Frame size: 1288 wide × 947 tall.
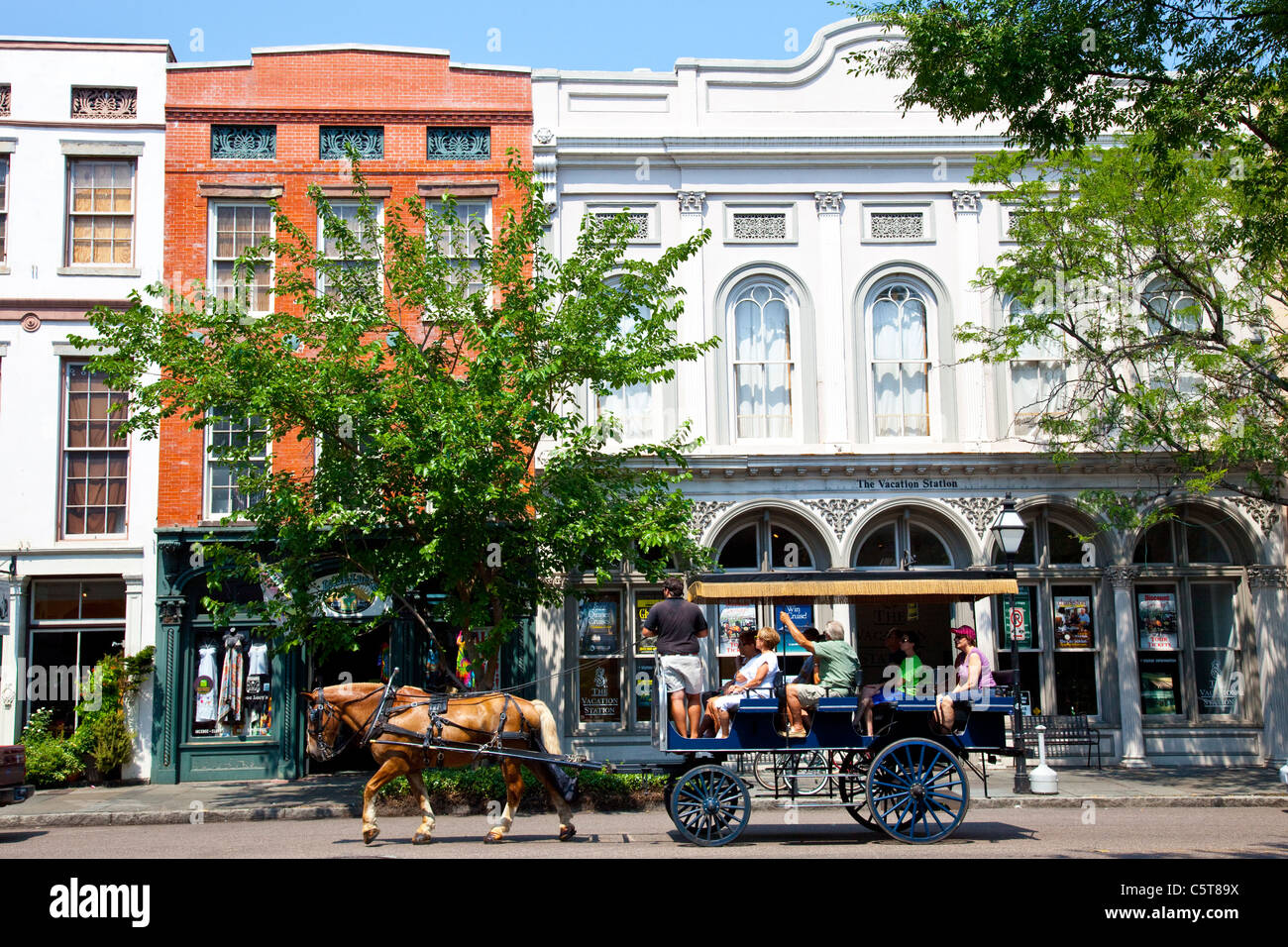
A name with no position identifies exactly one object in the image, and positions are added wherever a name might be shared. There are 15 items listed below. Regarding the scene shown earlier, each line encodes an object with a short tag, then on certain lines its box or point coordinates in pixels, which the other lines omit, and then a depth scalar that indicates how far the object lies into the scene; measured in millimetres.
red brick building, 19531
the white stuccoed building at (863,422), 19438
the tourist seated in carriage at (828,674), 10438
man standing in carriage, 10602
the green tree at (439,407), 14336
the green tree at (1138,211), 11008
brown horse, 10977
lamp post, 15461
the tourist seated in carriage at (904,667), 11242
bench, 18453
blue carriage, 10188
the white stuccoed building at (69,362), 18922
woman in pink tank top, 10523
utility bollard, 15445
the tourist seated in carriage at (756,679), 10516
